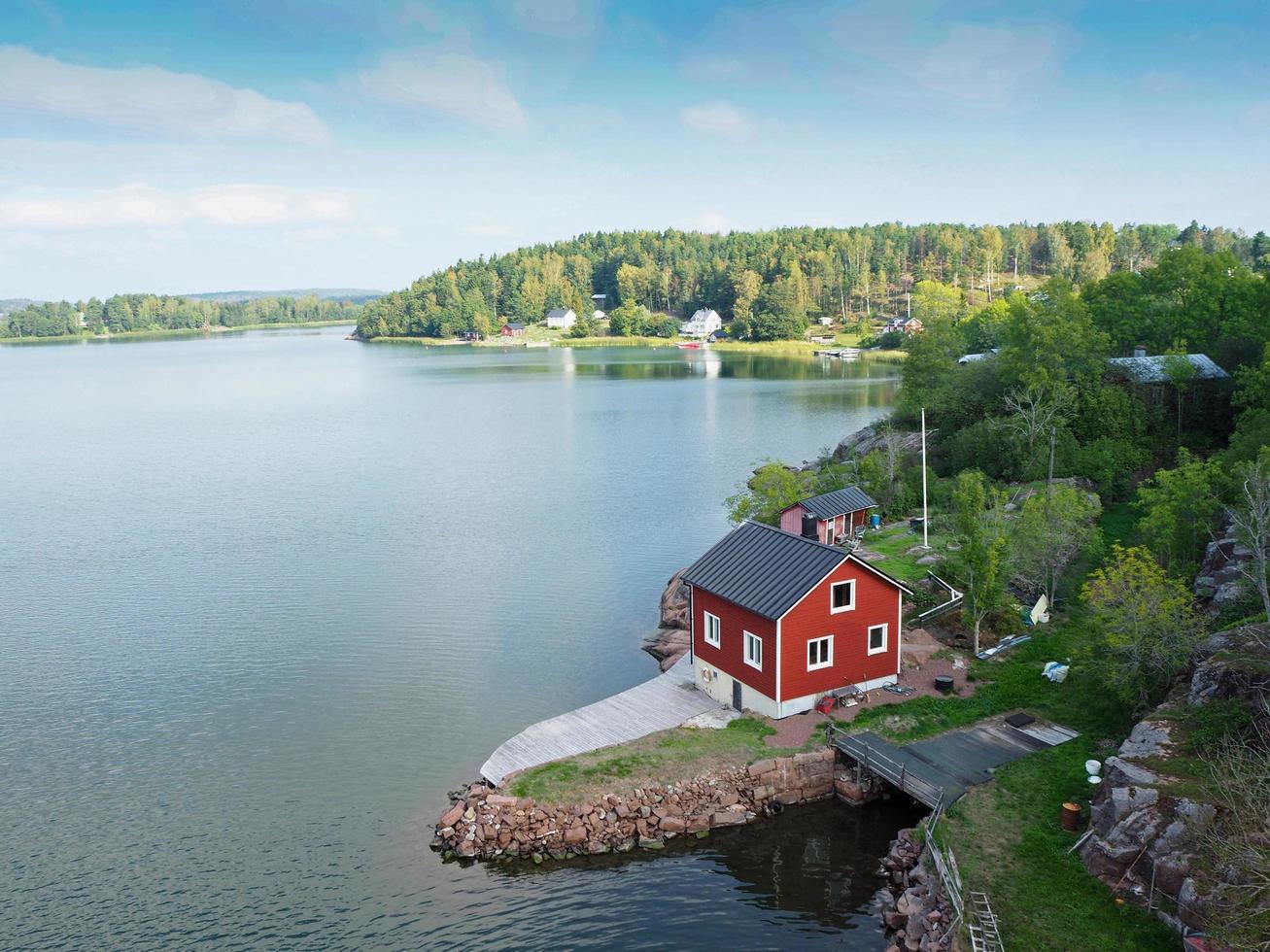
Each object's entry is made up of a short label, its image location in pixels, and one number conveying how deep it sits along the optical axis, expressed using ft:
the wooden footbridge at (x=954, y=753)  75.36
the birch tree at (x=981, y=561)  99.60
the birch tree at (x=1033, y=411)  161.99
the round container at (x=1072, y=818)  66.95
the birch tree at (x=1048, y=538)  107.24
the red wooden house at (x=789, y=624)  86.22
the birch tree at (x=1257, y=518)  74.26
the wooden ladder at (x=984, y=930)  56.24
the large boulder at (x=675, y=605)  119.34
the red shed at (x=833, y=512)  136.15
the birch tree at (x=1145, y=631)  79.41
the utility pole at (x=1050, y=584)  109.40
